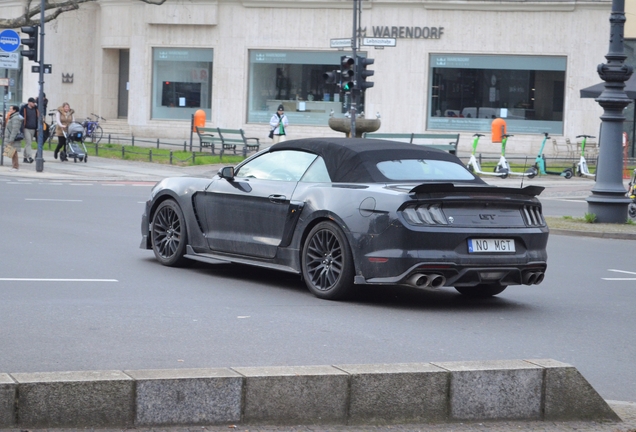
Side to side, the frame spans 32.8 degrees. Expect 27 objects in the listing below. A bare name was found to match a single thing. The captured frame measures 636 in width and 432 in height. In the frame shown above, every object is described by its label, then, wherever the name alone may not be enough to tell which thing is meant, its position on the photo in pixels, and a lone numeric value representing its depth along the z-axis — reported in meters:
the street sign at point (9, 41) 29.31
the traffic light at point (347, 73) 28.59
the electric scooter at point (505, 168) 32.31
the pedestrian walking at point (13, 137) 28.78
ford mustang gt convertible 9.03
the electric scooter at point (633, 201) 20.34
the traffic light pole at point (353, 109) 30.50
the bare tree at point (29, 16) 35.59
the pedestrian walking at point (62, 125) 32.91
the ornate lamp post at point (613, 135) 18.98
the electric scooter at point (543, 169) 33.81
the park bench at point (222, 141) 36.69
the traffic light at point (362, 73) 28.44
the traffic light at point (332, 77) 28.17
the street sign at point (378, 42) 28.32
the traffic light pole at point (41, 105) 28.27
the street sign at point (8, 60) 29.11
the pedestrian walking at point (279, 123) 41.12
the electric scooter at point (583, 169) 34.44
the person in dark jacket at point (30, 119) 29.94
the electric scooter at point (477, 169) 31.88
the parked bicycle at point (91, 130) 40.62
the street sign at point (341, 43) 28.56
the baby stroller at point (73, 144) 32.72
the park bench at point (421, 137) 35.25
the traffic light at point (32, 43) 27.61
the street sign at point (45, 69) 28.62
